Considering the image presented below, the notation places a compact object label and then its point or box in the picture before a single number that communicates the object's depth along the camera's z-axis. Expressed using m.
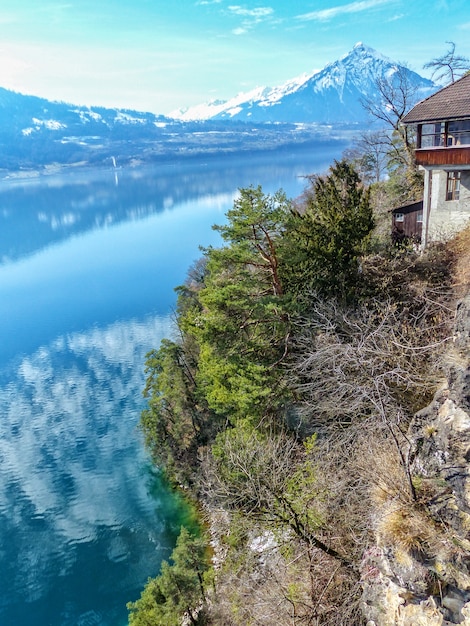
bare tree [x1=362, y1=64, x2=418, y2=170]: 26.20
